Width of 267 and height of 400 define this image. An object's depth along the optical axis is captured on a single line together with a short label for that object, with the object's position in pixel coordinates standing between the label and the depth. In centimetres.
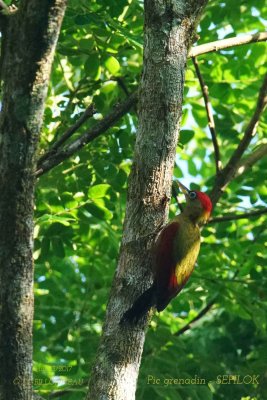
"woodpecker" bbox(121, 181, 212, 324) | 845
